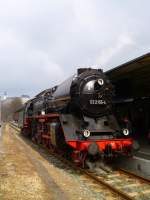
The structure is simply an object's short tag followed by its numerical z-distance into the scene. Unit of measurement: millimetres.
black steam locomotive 6724
